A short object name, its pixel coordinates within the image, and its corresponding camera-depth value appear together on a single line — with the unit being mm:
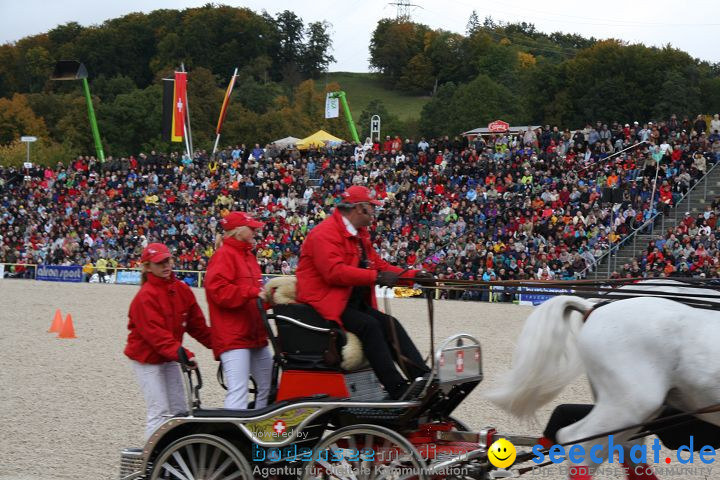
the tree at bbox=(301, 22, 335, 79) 103500
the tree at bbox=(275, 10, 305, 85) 102312
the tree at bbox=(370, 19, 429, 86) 97688
